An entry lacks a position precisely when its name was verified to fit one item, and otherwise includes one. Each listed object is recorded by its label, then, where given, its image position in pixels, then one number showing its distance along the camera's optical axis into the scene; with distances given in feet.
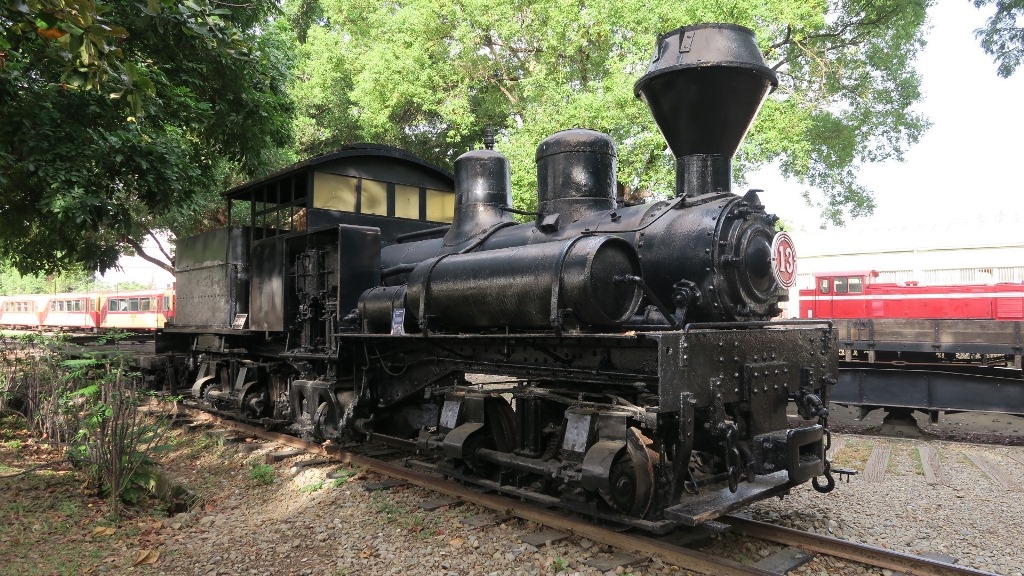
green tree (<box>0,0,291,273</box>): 19.10
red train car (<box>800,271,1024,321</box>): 40.09
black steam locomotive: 14.78
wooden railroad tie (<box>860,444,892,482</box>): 22.16
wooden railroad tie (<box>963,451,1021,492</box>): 21.38
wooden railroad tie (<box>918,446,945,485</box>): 21.98
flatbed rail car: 30.68
